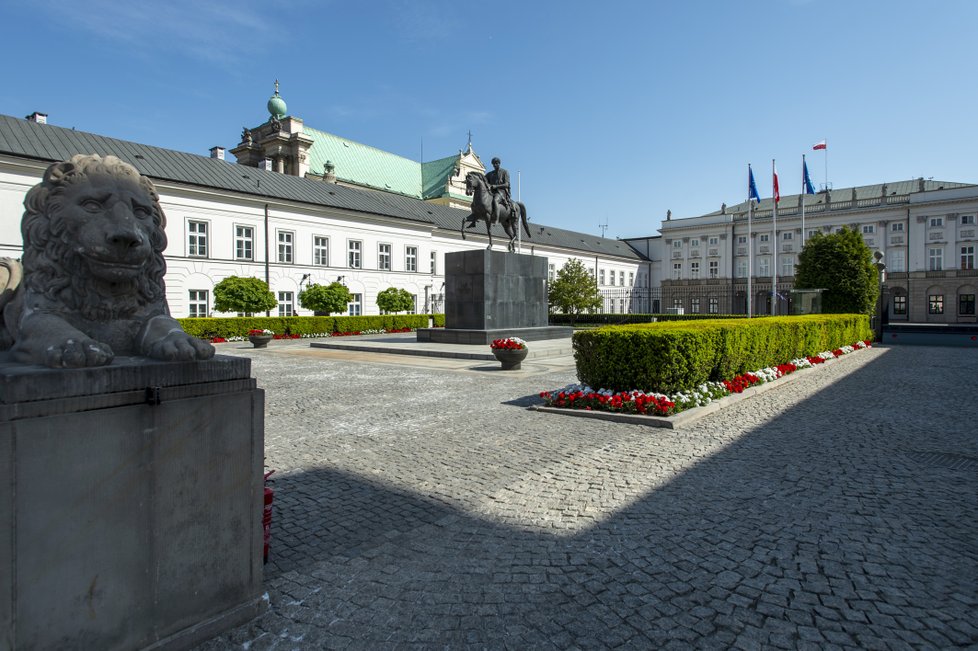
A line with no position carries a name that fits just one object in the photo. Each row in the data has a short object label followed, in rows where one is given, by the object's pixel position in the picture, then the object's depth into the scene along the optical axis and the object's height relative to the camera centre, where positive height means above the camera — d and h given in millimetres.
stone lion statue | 3064 +307
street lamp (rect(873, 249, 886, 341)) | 30123 +655
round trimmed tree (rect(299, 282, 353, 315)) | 36719 +1176
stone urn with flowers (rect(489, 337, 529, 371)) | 14875 -975
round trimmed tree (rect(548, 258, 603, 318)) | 47469 +1950
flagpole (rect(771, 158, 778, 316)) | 32281 +7399
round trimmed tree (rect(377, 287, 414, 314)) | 42531 +1191
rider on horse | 24297 +5680
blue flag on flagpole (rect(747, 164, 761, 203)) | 34000 +7848
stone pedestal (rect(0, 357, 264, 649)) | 2469 -941
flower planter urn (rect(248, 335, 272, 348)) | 24523 -1068
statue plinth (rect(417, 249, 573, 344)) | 22359 +754
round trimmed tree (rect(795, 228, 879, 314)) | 30422 +2219
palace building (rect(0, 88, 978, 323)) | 35500 +8088
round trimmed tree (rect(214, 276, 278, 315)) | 31516 +1172
